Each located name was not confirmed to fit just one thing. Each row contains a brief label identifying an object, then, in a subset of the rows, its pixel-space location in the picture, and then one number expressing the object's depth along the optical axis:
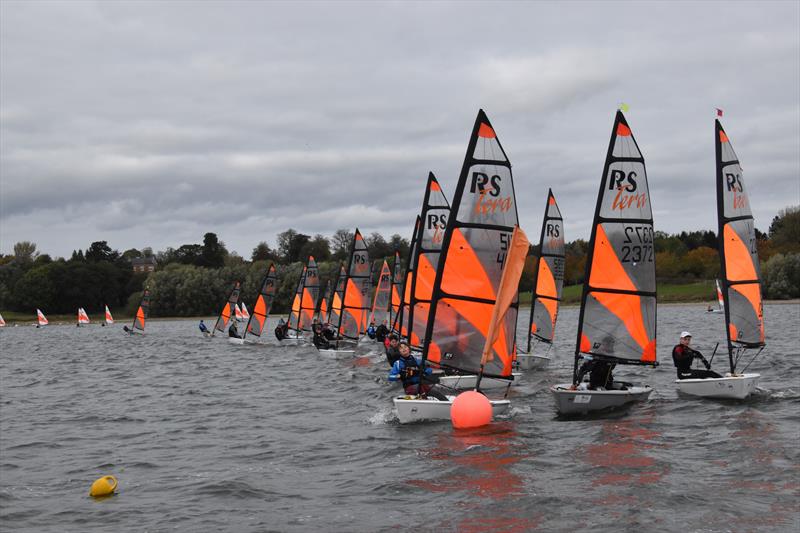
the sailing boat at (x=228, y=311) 50.94
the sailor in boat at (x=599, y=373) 16.36
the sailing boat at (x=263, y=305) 45.12
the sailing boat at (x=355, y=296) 36.69
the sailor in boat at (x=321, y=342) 35.31
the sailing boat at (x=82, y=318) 85.75
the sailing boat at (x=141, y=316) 64.94
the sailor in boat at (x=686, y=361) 16.94
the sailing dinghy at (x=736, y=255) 18.02
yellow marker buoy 11.65
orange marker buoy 14.20
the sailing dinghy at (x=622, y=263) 17.17
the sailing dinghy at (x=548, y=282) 26.45
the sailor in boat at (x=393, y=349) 20.48
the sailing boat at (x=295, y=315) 45.16
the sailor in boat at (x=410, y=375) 15.81
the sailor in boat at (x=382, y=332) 35.62
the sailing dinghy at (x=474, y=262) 16.22
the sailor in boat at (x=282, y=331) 43.62
